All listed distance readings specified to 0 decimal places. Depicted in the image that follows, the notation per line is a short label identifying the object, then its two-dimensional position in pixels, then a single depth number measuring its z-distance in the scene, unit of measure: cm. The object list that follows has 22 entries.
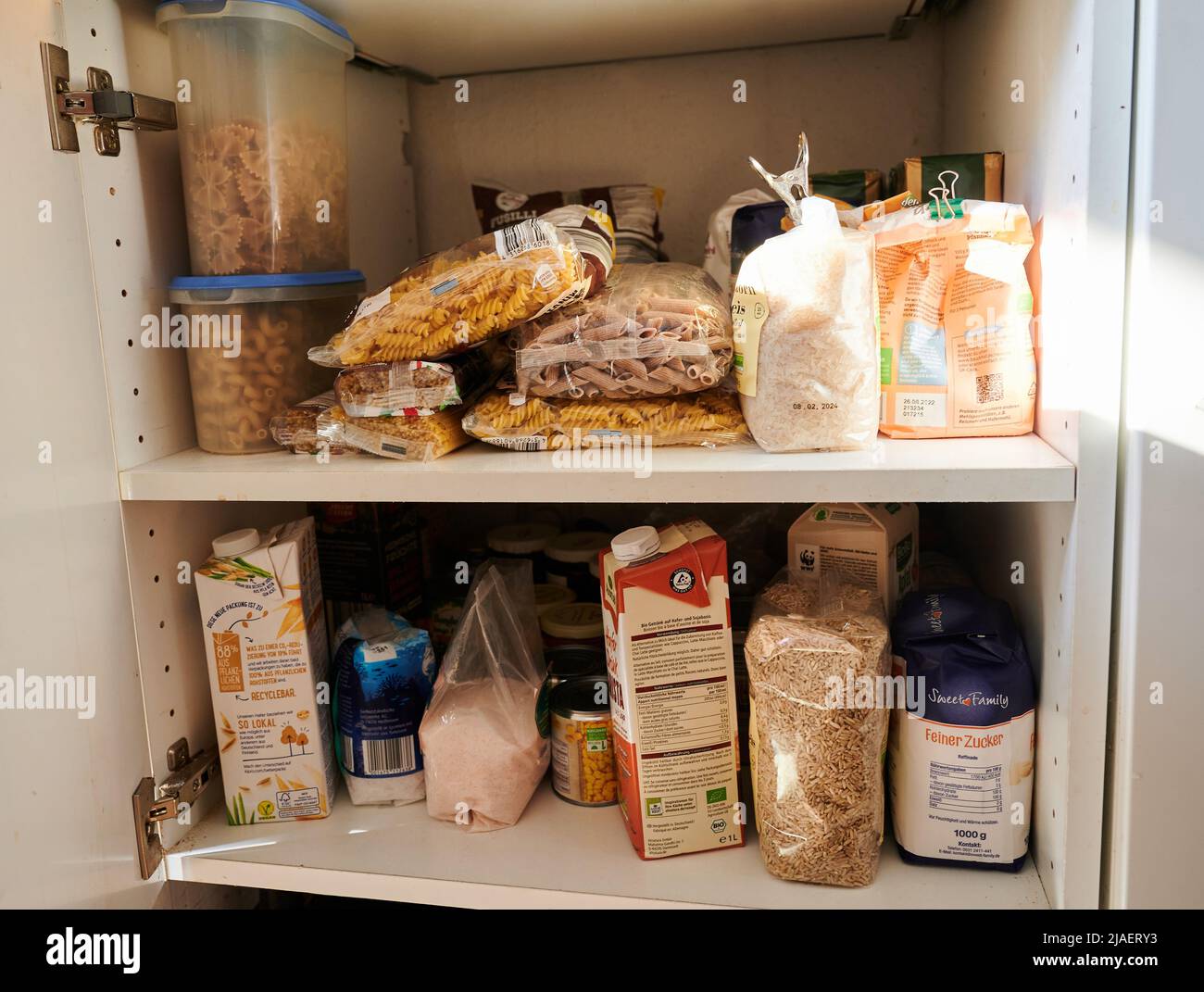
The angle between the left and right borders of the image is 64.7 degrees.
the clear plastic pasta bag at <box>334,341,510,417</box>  89
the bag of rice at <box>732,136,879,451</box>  81
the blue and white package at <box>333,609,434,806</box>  101
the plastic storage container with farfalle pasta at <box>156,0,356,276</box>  89
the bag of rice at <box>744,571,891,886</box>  83
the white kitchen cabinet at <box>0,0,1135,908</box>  75
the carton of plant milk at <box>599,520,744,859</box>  89
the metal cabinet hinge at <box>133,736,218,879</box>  91
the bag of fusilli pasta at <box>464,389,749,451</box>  90
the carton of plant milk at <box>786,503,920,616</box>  97
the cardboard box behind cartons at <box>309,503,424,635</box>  119
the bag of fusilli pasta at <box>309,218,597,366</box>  87
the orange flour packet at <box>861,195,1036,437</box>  84
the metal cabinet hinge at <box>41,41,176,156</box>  78
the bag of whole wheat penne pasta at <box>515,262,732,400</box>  89
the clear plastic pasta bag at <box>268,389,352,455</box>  93
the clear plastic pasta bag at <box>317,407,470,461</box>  89
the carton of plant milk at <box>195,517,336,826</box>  95
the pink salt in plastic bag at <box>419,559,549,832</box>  98
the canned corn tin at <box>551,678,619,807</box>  101
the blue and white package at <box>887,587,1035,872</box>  84
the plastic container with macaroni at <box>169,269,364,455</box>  91
